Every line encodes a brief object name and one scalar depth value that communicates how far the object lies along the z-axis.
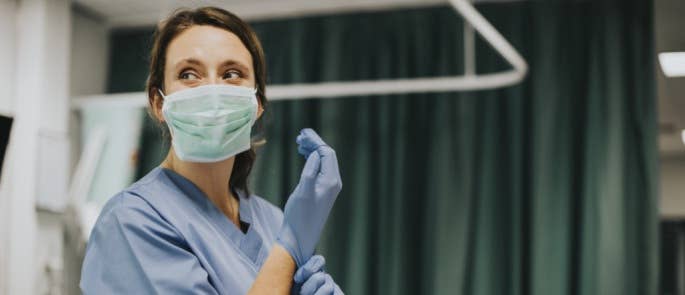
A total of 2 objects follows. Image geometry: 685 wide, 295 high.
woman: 1.00
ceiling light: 2.92
